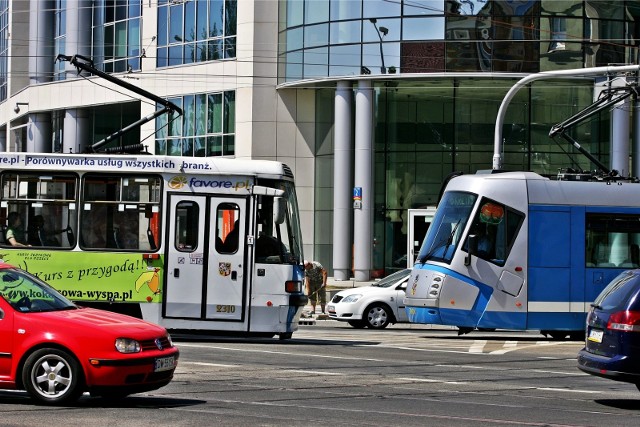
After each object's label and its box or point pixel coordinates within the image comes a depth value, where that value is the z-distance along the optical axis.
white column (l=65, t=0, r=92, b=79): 52.16
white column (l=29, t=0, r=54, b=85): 56.00
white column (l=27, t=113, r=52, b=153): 56.59
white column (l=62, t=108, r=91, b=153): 53.41
